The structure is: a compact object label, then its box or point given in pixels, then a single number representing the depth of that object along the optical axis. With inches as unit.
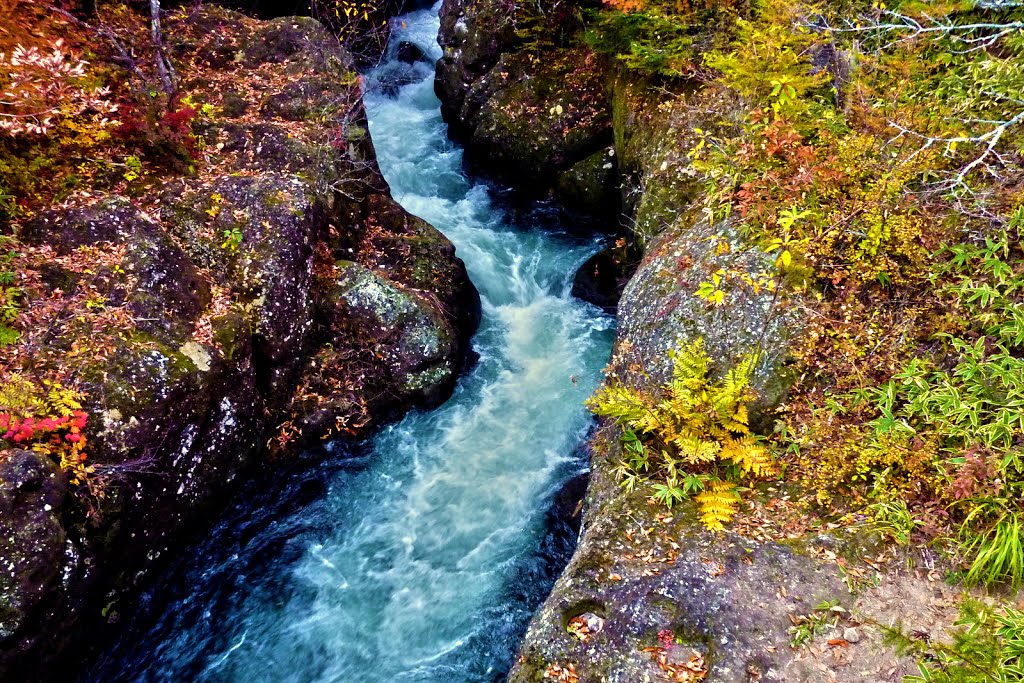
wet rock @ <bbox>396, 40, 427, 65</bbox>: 725.6
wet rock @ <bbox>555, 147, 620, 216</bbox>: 494.0
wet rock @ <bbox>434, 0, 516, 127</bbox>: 549.3
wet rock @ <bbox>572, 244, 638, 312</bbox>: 448.1
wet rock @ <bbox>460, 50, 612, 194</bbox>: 503.5
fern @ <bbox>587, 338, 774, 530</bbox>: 219.0
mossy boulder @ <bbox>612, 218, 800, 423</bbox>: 242.5
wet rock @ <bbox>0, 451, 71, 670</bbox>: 203.8
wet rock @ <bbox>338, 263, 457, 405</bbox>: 365.7
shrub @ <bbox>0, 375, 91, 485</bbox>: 225.9
